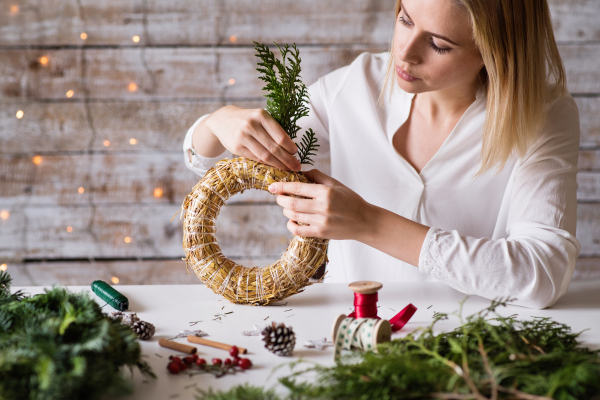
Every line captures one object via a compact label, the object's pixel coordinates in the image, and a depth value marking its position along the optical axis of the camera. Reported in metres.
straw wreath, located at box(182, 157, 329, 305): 1.10
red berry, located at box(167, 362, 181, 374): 0.78
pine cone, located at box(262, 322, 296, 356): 0.84
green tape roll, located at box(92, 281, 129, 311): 1.08
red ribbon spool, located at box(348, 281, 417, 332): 0.91
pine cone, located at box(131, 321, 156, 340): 0.92
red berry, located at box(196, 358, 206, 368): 0.80
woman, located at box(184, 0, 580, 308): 1.09
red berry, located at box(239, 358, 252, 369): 0.80
